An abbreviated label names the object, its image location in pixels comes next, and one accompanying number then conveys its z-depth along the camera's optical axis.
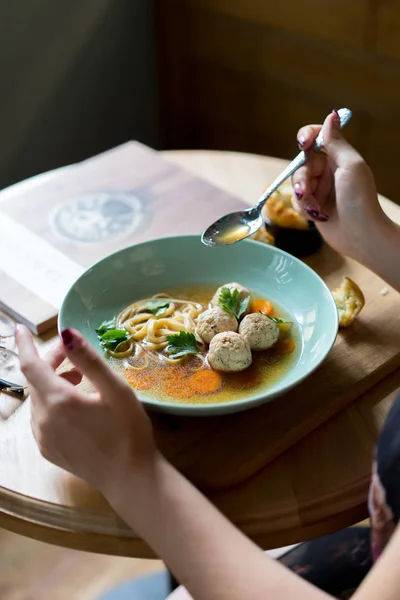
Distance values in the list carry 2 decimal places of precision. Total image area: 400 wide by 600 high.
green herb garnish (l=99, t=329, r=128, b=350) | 0.97
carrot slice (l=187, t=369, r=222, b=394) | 0.90
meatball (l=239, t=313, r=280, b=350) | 0.95
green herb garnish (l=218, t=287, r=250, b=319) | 1.00
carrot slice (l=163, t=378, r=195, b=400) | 0.89
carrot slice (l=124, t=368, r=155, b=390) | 0.91
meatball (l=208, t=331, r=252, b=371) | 0.91
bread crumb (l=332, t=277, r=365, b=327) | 1.06
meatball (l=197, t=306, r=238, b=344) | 0.96
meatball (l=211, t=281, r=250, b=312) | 1.03
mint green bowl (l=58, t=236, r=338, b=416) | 0.99
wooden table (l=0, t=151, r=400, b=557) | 0.79
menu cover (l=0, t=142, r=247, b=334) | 1.17
